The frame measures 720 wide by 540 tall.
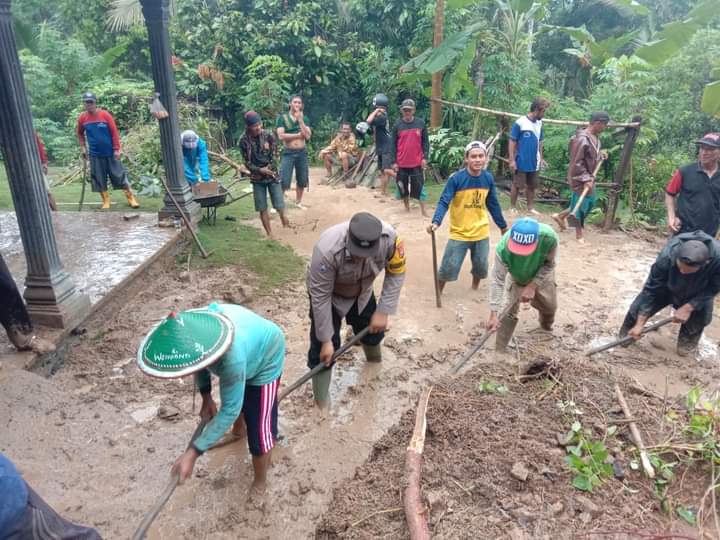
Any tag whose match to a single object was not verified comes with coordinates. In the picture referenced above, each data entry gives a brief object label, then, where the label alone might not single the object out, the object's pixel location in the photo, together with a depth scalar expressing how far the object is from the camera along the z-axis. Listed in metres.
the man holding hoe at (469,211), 5.29
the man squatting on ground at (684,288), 4.08
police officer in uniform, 3.14
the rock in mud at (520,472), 2.62
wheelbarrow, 7.45
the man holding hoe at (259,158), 7.12
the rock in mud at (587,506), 2.48
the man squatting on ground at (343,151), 11.52
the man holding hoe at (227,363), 2.17
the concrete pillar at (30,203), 3.87
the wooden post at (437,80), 9.96
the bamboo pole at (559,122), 7.56
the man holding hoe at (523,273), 3.96
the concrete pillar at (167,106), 6.44
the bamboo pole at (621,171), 7.75
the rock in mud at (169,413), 3.72
